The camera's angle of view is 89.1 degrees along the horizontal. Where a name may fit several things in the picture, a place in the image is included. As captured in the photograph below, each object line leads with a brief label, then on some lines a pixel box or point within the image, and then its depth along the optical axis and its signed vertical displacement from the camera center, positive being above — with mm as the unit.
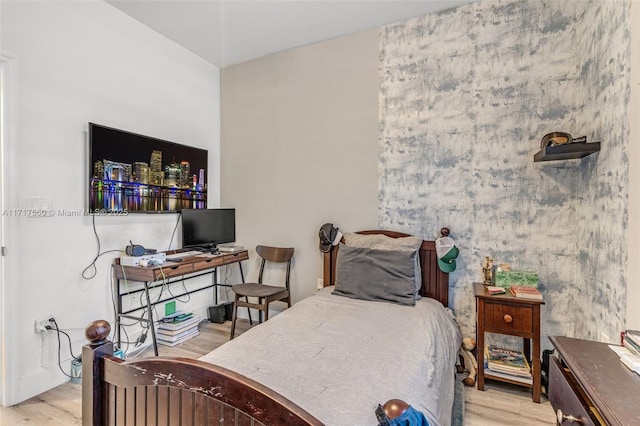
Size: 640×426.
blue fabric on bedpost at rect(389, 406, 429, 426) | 869 -602
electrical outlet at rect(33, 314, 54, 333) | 2230 -789
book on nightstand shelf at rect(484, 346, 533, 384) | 2199 -1074
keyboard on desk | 2982 -430
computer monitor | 3172 -171
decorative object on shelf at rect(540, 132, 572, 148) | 2123 +482
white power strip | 2801 -1235
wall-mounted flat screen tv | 2531 +335
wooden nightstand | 2141 -741
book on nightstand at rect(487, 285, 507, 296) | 2295 -562
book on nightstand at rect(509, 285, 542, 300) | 2188 -559
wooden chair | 2943 -746
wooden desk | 2566 -512
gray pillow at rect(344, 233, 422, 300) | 2586 -268
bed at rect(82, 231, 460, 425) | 924 -692
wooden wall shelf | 1962 +378
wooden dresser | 766 -457
